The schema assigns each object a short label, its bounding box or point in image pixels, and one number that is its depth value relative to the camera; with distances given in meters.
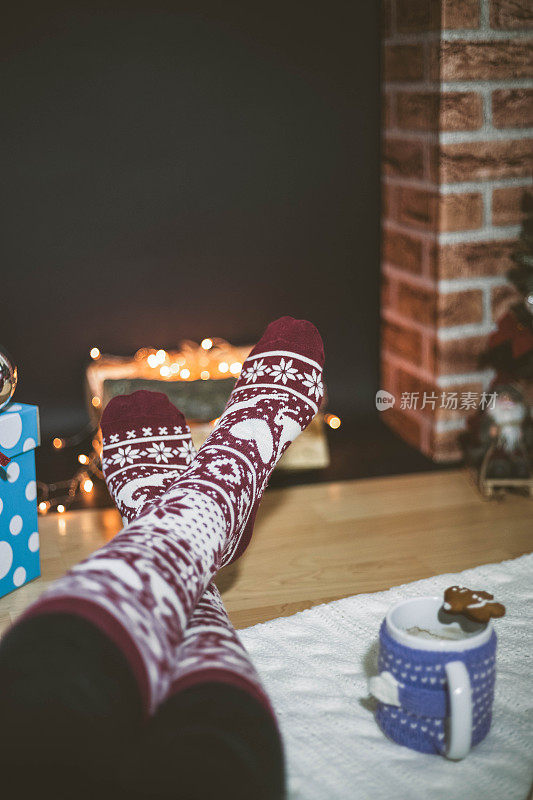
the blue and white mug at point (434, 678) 0.64
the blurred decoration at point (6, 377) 0.99
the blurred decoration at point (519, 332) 1.34
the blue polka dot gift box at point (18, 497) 1.02
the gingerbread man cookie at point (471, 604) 0.68
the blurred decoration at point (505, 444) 1.33
